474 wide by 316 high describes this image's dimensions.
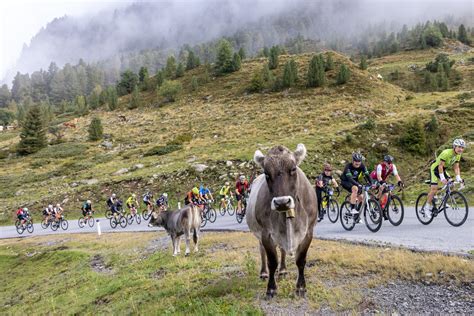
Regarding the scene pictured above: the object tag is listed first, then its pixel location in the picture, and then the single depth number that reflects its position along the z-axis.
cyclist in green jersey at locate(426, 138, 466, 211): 12.03
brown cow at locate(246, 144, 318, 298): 5.94
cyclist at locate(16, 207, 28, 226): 33.47
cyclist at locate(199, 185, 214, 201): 25.26
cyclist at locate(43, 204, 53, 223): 34.64
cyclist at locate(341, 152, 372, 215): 13.61
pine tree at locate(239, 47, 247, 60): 101.26
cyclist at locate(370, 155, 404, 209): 13.58
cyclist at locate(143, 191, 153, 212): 29.62
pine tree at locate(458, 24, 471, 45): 156.50
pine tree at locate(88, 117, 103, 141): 67.81
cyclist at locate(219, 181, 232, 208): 28.05
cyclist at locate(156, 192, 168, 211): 27.25
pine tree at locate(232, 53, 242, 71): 90.69
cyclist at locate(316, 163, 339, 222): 17.72
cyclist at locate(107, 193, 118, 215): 30.38
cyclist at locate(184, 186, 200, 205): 22.73
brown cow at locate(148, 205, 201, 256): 14.24
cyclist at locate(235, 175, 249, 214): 22.70
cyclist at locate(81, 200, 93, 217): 32.50
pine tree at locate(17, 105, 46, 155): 69.94
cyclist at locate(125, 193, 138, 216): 31.08
